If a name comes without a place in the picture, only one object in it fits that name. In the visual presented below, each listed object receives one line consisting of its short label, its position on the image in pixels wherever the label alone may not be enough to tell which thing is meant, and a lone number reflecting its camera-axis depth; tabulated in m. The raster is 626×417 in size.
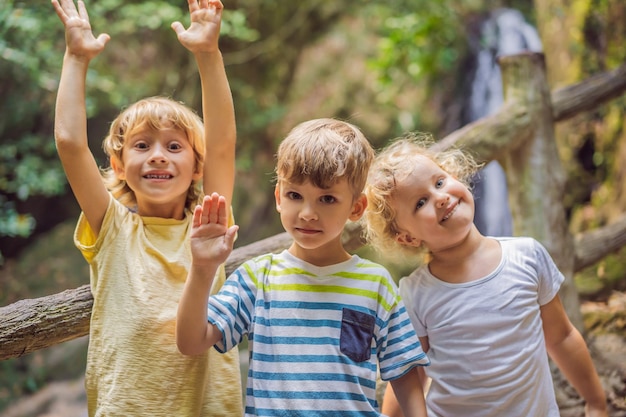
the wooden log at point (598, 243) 3.17
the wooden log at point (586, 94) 3.17
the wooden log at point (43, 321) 1.59
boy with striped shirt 1.36
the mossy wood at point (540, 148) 2.83
